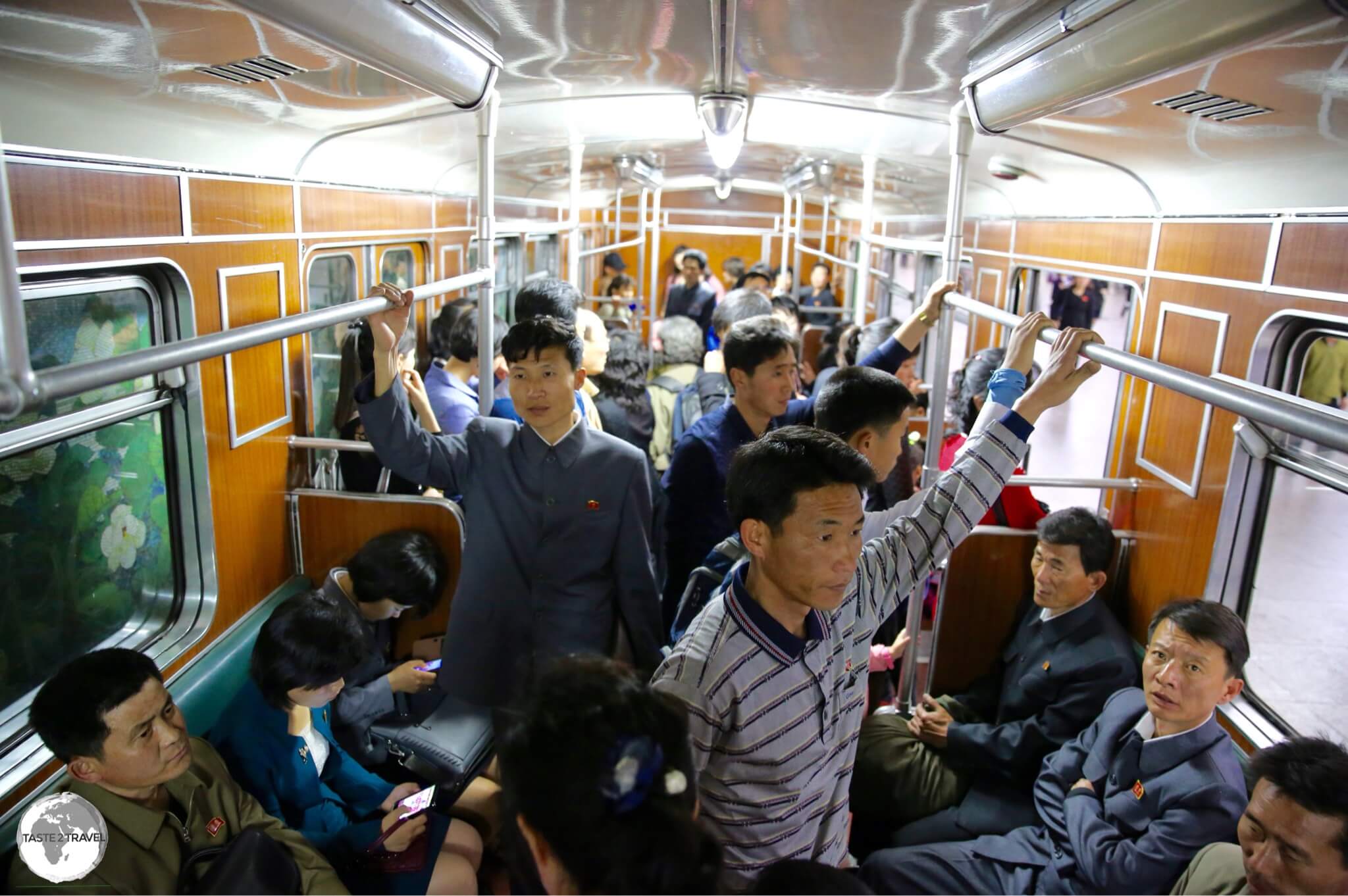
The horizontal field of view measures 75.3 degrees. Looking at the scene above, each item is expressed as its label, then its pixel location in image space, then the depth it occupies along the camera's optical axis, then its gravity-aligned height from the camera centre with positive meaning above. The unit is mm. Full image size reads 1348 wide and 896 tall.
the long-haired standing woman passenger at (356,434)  3963 -960
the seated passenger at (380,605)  3033 -1400
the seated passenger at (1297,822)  1717 -1080
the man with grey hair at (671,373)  5449 -846
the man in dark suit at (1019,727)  2793 -1517
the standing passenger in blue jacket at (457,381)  3932 -663
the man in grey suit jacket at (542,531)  2562 -848
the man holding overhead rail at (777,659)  1608 -751
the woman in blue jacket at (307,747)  2496 -1455
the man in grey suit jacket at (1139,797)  2180 -1367
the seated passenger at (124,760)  1916 -1172
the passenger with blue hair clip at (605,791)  1031 -650
